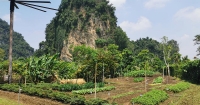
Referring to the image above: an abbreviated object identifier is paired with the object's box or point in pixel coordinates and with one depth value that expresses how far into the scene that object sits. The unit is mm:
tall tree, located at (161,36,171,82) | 26726
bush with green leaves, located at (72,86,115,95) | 14700
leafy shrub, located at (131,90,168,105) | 10727
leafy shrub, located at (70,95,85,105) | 10188
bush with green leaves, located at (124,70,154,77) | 24597
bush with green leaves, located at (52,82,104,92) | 16007
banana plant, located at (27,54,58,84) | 17319
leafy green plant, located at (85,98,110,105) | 9896
